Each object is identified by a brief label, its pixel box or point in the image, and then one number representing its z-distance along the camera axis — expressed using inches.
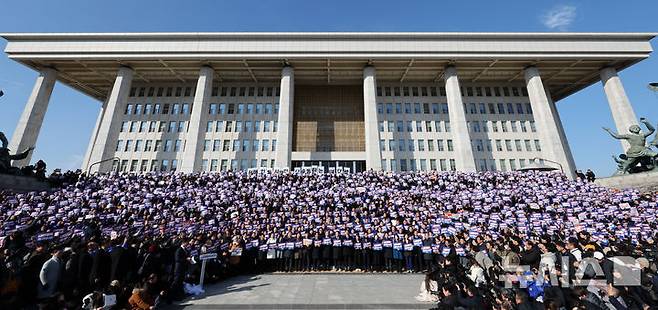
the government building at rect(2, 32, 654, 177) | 1606.8
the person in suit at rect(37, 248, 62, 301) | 252.5
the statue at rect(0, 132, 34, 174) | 922.7
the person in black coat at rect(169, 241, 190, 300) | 333.5
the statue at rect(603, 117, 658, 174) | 1037.4
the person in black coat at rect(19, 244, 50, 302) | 249.6
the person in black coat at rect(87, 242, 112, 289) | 281.2
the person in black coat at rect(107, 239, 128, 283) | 295.4
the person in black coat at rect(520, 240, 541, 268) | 339.9
